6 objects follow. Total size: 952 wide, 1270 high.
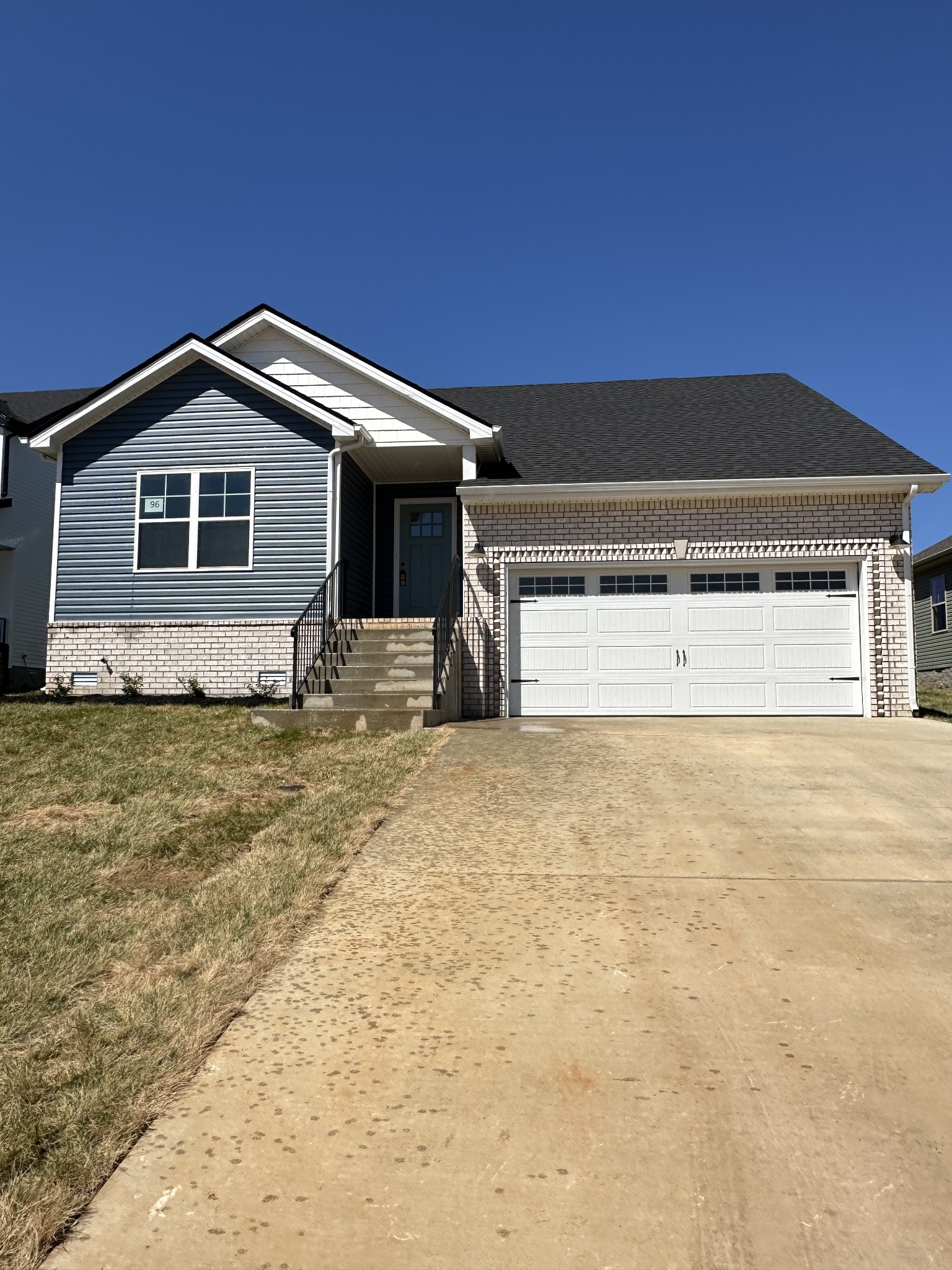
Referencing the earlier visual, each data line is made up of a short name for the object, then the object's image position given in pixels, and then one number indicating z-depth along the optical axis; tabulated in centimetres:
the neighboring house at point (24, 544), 2019
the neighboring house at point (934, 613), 2542
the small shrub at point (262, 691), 1342
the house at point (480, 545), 1300
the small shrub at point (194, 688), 1349
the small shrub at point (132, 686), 1369
